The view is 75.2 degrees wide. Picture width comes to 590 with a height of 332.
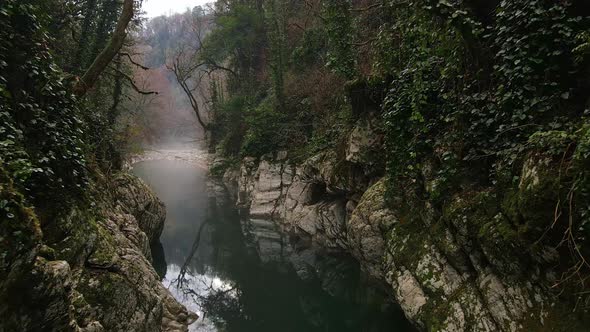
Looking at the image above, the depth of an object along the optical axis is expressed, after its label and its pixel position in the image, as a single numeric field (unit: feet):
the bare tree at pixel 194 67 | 89.62
